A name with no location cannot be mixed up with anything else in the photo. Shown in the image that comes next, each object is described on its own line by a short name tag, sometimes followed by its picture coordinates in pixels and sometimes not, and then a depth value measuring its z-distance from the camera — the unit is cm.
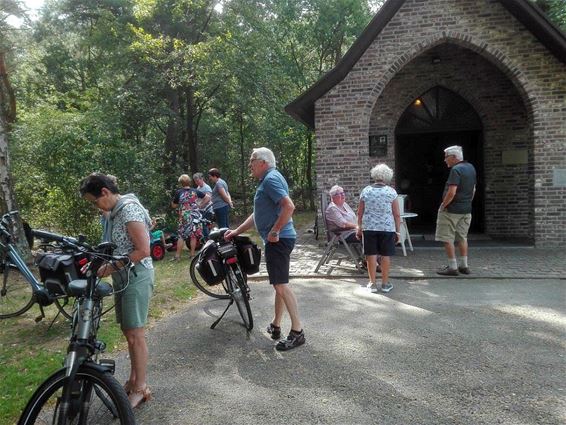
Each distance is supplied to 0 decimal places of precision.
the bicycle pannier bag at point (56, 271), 283
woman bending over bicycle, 316
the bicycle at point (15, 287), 520
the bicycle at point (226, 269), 476
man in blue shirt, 425
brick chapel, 934
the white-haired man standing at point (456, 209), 693
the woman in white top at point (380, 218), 616
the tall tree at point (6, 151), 830
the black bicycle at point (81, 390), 254
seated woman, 736
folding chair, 748
